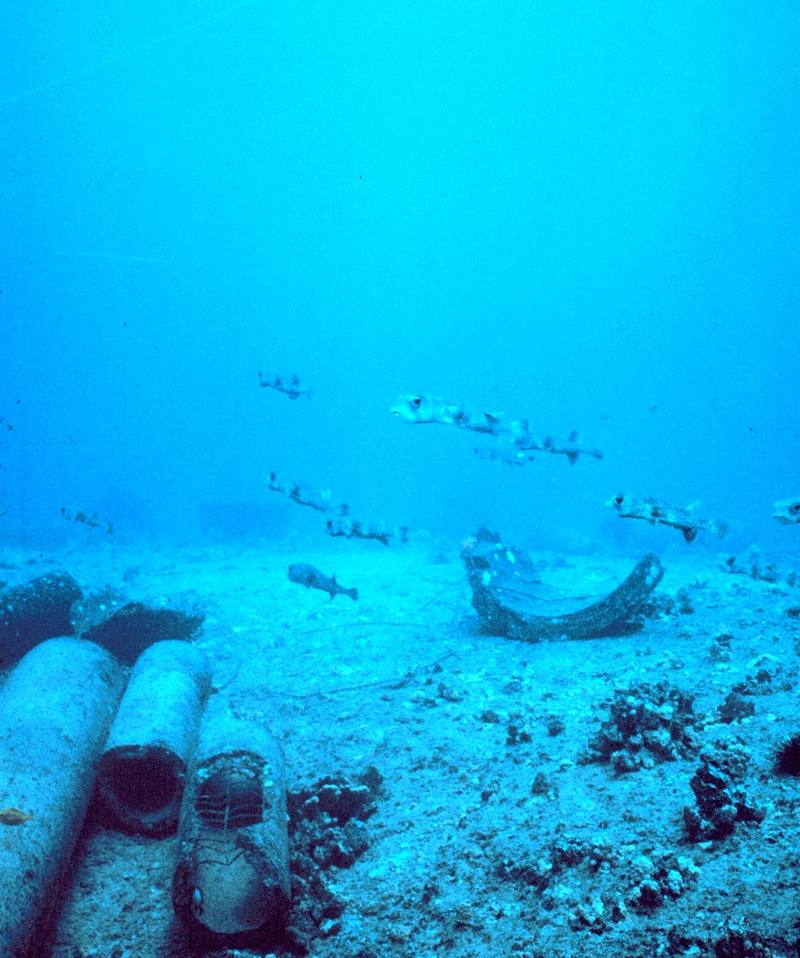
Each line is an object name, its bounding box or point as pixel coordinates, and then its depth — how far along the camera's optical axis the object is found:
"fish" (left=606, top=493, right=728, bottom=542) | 5.79
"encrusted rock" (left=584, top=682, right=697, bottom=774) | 4.52
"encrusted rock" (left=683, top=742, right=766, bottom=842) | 3.21
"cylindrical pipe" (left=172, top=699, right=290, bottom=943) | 3.30
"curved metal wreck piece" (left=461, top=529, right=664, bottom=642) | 8.91
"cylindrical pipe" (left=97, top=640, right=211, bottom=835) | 4.46
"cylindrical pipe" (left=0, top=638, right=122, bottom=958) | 3.22
